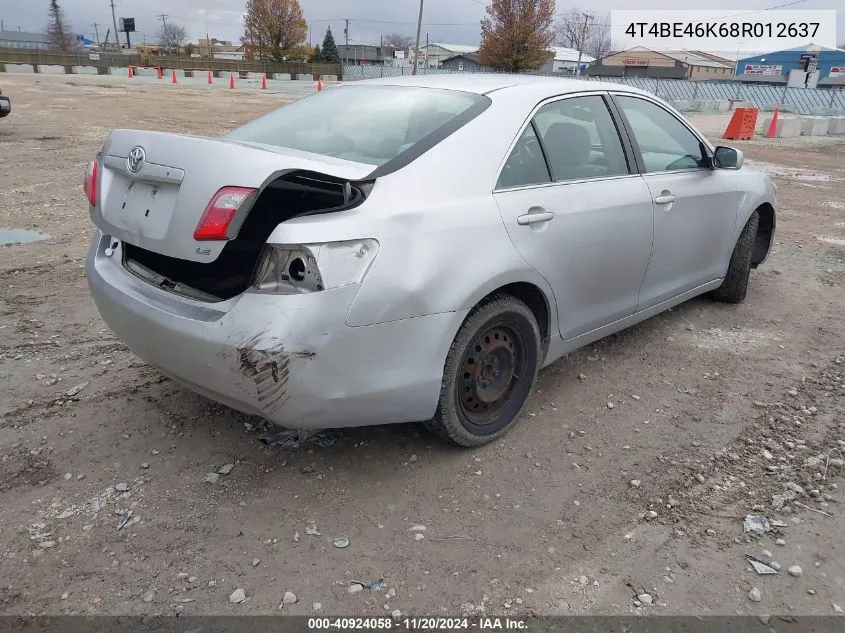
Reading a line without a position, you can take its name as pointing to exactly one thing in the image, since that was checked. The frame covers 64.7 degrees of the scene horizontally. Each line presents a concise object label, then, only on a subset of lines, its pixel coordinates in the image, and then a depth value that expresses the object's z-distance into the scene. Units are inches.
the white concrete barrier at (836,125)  903.7
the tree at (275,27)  2765.7
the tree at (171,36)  4824.3
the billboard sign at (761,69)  2640.3
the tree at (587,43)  4043.8
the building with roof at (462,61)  3375.0
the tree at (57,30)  3737.7
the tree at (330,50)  2962.6
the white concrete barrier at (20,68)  1861.8
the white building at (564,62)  3115.2
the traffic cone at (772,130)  818.8
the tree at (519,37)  2255.2
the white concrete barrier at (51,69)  1900.8
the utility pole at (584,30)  3147.1
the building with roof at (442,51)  3705.7
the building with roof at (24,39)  3843.5
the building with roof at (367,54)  3759.4
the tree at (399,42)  4677.7
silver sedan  94.3
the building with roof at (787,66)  2485.7
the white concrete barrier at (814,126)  874.1
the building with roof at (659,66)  3046.3
